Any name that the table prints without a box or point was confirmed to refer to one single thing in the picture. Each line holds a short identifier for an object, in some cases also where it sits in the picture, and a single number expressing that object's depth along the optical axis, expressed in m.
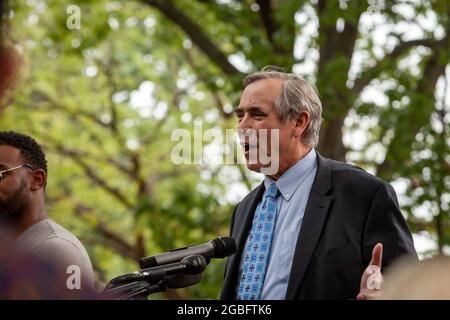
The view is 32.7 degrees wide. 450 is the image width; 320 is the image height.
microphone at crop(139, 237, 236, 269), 2.36
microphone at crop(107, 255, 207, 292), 2.12
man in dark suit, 3.10
